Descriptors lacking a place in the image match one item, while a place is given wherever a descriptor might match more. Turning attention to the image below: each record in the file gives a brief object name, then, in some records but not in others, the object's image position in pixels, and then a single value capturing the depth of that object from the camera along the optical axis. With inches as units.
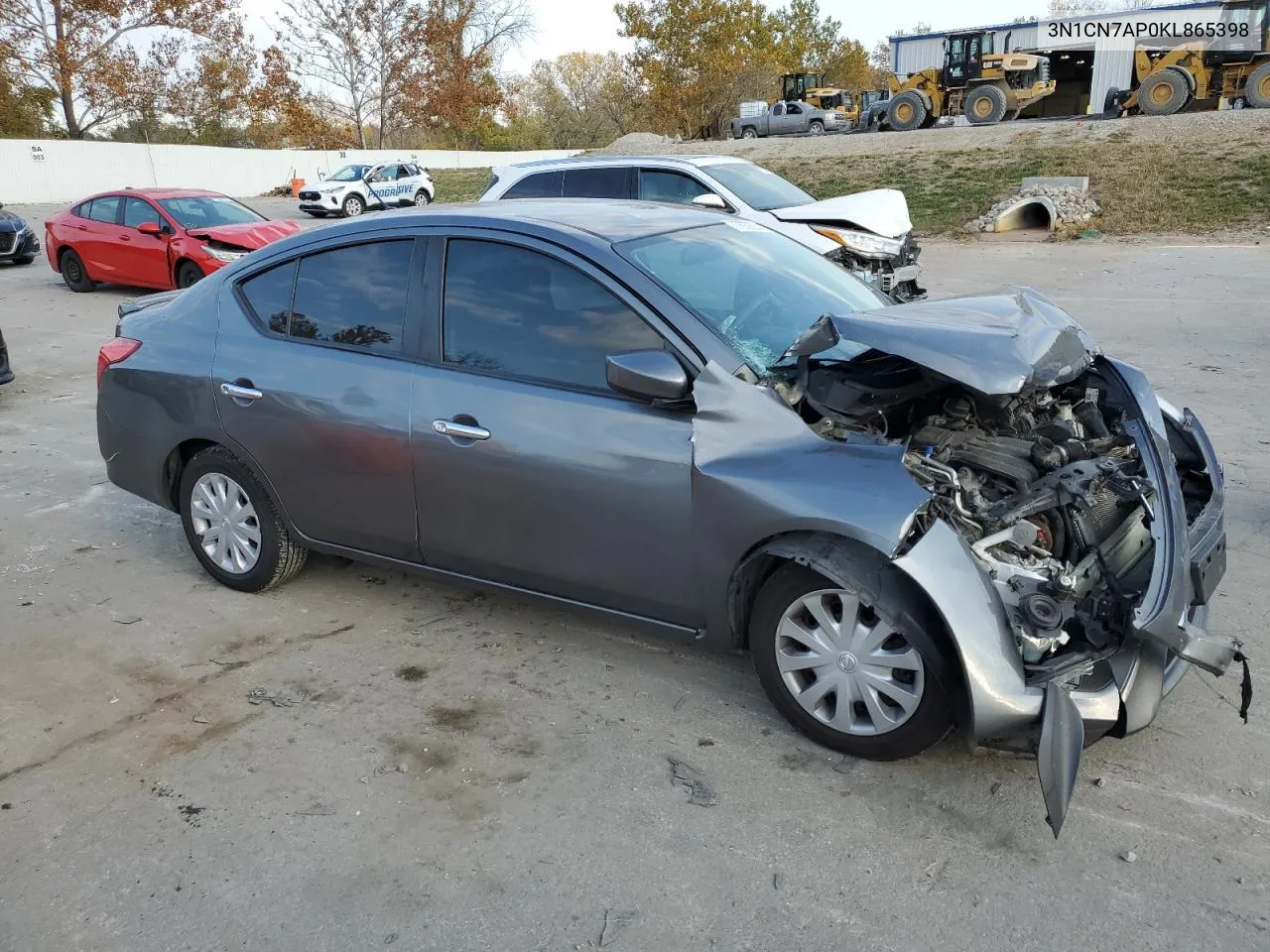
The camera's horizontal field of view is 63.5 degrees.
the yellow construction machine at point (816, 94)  1721.2
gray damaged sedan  117.6
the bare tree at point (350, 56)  1958.7
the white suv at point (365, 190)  1190.3
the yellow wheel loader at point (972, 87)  1175.0
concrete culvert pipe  784.9
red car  546.9
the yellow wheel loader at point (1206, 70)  1079.0
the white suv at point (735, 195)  437.7
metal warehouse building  1232.8
